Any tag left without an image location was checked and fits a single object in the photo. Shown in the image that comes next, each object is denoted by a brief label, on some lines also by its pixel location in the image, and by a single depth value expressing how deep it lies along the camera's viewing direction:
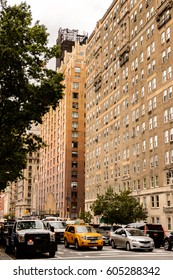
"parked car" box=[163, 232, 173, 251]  28.11
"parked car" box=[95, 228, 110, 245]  33.19
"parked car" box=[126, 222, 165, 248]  32.69
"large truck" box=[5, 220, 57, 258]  18.97
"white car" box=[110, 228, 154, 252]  25.91
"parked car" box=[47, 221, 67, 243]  34.97
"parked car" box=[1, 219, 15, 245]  24.24
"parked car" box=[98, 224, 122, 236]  36.70
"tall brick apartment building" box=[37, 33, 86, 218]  109.00
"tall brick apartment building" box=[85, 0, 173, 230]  54.31
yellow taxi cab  25.59
